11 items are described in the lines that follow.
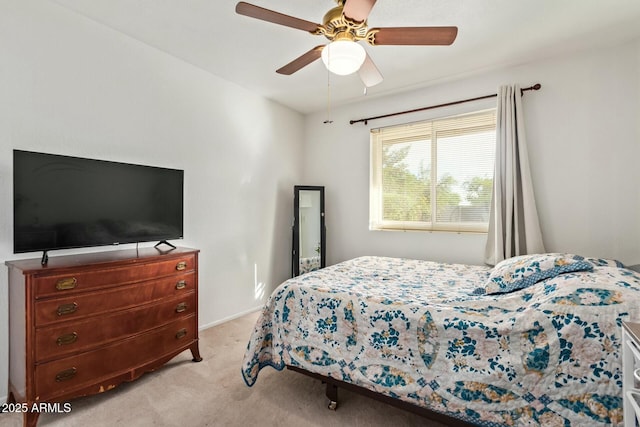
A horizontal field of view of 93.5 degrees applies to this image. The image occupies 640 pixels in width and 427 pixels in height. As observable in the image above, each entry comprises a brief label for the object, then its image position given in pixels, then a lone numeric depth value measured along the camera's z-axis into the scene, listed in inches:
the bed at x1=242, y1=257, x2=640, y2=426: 50.8
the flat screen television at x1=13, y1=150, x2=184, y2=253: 69.5
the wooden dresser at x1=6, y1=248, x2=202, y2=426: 64.1
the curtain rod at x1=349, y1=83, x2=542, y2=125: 110.6
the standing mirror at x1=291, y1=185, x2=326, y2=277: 156.3
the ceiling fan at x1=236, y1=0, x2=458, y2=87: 62.4
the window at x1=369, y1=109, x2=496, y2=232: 124.5
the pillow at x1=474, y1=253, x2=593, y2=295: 66.8
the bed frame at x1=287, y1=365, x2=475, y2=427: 59.4
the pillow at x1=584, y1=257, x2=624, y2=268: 78.1
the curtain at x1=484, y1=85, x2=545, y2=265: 107.8
